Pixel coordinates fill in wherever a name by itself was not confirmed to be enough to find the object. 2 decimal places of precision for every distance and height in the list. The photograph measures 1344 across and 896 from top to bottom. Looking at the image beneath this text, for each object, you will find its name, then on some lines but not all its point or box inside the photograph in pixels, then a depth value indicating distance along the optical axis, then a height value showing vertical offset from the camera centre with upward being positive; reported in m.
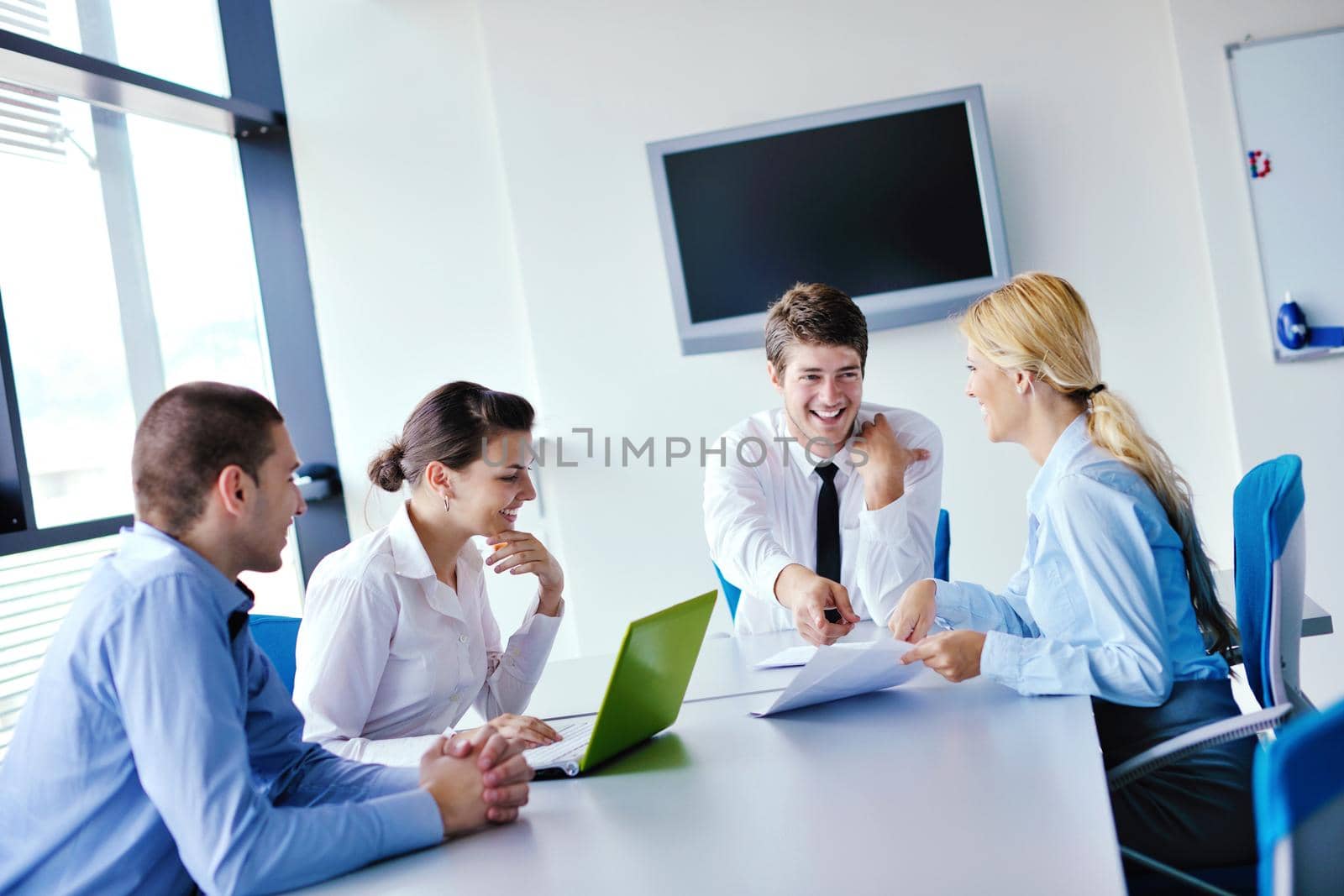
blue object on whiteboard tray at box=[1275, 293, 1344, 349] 3.59 +0.08
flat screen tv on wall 3.81 +0.73
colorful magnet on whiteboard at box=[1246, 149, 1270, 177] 3.64 +0.64
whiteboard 3.59 +0.62
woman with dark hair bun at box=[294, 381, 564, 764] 1.84 -0.19
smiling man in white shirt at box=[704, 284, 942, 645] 2.53 -0.11
